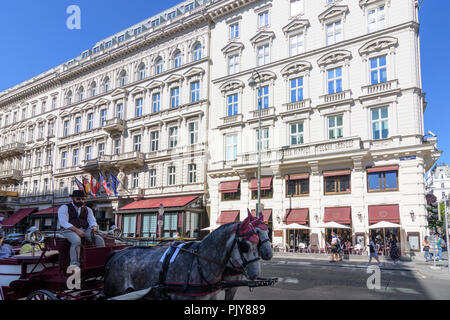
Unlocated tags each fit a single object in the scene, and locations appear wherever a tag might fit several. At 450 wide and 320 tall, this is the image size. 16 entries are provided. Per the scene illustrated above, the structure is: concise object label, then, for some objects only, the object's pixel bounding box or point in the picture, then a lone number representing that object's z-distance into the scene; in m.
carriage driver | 5.91
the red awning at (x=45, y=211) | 42.95
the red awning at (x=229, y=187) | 30.38
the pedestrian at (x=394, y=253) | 19.44
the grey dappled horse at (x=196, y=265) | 5.04
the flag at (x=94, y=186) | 29.52
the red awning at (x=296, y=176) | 27.22
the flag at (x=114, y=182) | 32.52
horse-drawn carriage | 5.05
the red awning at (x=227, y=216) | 30.08
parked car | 24.04
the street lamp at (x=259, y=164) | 23.39
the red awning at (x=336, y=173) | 25.50
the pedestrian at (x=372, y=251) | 19.03
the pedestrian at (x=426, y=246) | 21.25
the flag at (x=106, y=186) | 32.17
